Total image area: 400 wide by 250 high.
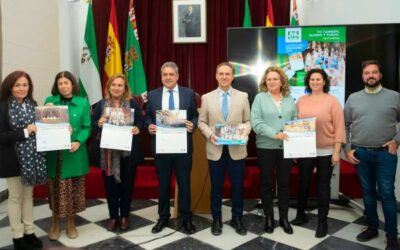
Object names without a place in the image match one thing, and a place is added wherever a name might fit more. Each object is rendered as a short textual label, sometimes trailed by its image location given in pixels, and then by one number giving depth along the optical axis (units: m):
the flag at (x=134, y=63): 4.38
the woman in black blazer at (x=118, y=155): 2.79
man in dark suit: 2.83
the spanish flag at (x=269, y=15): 4.27
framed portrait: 4.46
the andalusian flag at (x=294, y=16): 4.32
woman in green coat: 2.70
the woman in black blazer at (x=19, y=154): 2.43
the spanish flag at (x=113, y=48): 4.37
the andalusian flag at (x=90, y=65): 4.38
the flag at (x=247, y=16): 4.37
